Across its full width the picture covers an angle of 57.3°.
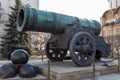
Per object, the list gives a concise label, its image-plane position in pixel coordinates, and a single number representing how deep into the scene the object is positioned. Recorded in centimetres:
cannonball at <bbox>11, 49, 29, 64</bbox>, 455
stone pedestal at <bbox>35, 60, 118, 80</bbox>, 413
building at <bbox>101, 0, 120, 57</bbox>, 1608
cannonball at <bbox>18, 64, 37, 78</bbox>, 431
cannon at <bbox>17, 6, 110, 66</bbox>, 478
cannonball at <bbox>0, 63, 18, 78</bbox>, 430
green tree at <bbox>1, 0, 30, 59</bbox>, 1070
